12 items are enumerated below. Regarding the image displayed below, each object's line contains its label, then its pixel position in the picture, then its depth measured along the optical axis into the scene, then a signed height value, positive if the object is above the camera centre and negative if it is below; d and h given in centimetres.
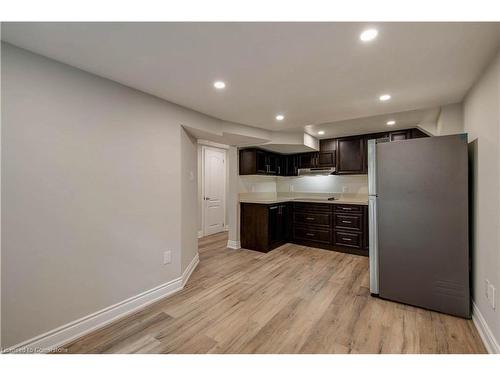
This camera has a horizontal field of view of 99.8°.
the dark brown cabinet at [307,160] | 470 +64
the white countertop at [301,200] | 397 -26
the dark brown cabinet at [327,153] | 447 +76
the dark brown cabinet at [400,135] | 379 +96
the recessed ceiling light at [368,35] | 129 +96
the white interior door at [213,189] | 548 -1
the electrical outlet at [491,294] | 155 -81
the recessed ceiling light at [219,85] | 197 +100
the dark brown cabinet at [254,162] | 413 +54
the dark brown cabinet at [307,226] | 381 -74
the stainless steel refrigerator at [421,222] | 198 -36
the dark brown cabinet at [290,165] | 496 +56
